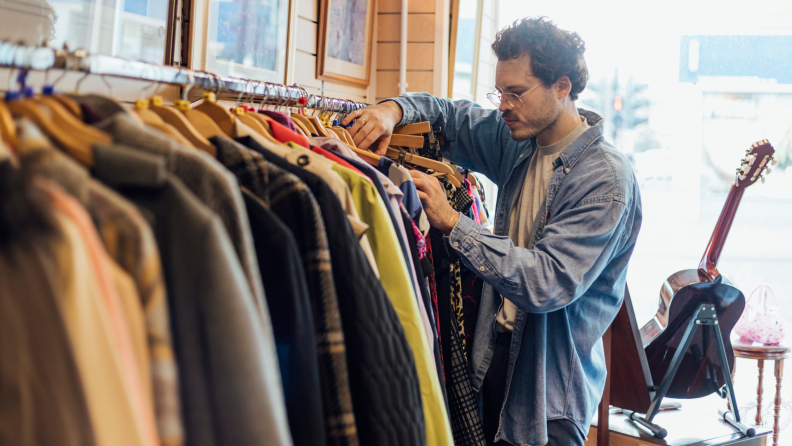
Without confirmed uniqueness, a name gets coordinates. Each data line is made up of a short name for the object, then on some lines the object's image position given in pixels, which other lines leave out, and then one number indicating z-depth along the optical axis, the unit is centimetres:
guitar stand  201
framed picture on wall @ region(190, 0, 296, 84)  153
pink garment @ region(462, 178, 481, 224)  139
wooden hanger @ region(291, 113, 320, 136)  113
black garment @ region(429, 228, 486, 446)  116
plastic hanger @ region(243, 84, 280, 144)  93
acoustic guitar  210
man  122
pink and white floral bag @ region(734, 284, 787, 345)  244
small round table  238
